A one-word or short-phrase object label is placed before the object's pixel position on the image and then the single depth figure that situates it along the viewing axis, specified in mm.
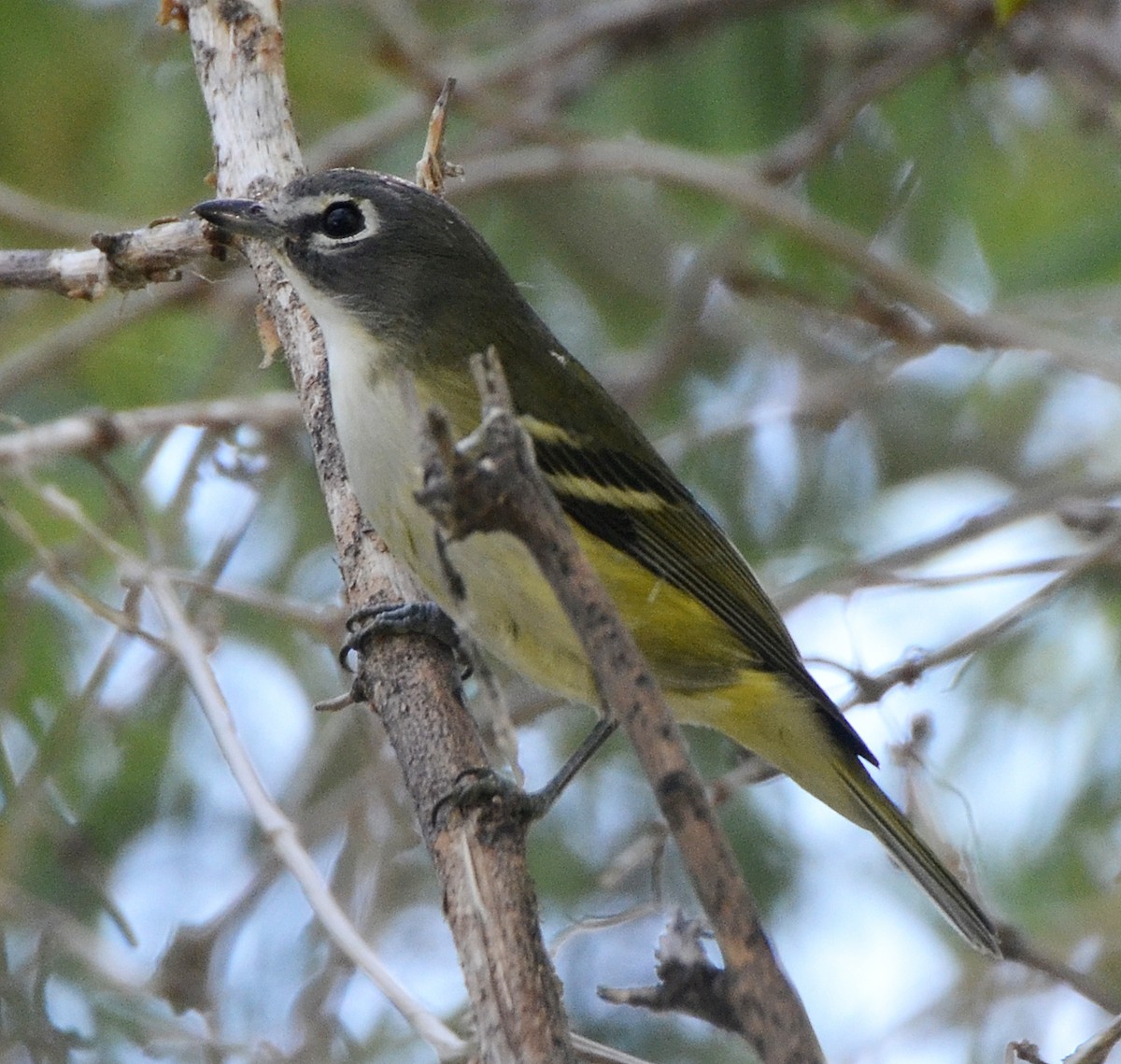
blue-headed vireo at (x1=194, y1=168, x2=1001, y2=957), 5863
